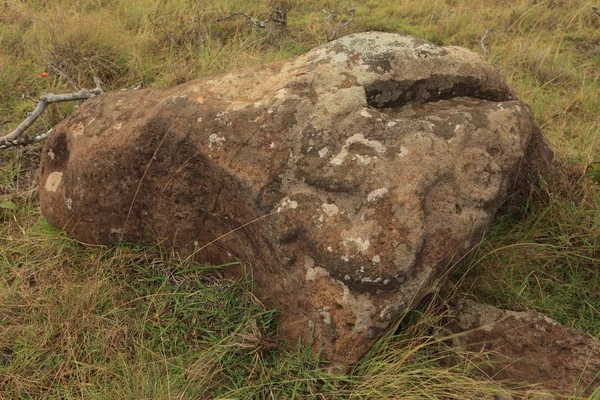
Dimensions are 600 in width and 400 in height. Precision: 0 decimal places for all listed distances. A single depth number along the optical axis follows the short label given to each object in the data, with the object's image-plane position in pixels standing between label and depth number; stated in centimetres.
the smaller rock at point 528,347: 211
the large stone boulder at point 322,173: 207
